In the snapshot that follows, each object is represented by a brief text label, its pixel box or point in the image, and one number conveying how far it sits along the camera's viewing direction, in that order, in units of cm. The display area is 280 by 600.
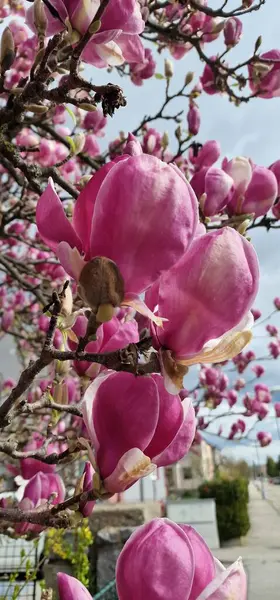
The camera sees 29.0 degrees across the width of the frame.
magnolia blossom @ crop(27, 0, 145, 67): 76
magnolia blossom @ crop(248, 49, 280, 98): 170
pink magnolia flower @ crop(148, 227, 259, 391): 46
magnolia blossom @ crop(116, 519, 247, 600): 47
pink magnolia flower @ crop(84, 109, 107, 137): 234
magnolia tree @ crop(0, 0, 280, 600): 45
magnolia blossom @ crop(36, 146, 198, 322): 44
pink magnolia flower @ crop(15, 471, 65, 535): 100
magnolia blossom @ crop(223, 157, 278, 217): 109
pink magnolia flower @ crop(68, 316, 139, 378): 68
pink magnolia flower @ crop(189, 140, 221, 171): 158
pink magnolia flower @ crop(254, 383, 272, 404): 445
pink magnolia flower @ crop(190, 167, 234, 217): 104
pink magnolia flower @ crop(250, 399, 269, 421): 431
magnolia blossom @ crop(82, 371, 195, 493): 50
